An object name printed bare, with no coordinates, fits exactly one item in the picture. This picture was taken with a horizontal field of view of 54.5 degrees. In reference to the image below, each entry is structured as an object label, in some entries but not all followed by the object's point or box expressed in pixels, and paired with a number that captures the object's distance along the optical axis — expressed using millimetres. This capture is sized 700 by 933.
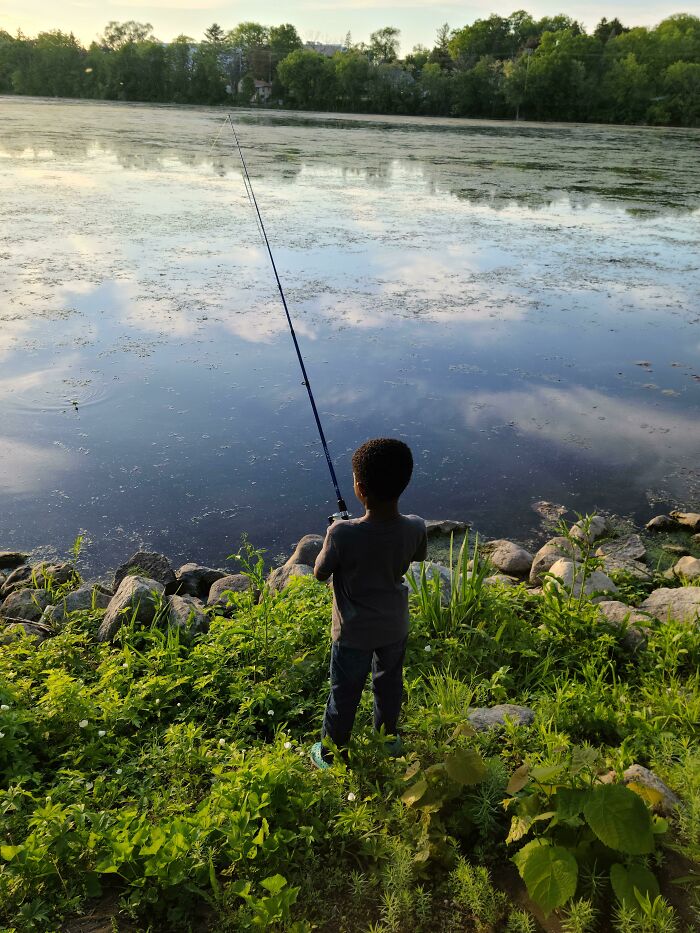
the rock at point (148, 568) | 4043
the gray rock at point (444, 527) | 4727
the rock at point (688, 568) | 4117
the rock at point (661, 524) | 4812
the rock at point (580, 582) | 3741
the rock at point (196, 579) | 4102
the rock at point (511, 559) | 4371
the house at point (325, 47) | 107219
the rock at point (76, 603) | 3615
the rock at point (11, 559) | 4254
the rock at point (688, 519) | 4797
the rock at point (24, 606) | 3699
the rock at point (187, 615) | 3438
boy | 2184
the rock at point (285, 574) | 3891
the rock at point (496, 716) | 2672
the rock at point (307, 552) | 4180
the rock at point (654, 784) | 2219
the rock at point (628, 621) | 3363
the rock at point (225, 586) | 3842
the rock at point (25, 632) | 3329
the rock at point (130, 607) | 3436
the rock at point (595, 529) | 4442
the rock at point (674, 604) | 3527
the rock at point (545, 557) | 4234
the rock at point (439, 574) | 3678
